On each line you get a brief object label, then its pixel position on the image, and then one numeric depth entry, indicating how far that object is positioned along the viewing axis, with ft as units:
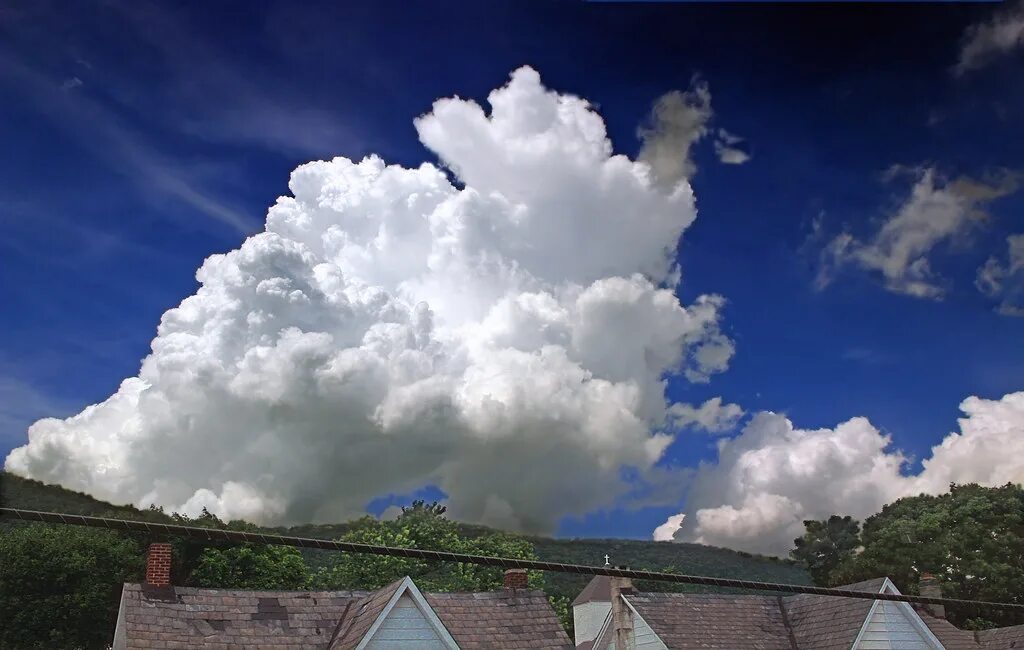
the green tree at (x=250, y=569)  182.91
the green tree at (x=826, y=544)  318.65
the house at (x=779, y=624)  128.16
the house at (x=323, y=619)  98.17
